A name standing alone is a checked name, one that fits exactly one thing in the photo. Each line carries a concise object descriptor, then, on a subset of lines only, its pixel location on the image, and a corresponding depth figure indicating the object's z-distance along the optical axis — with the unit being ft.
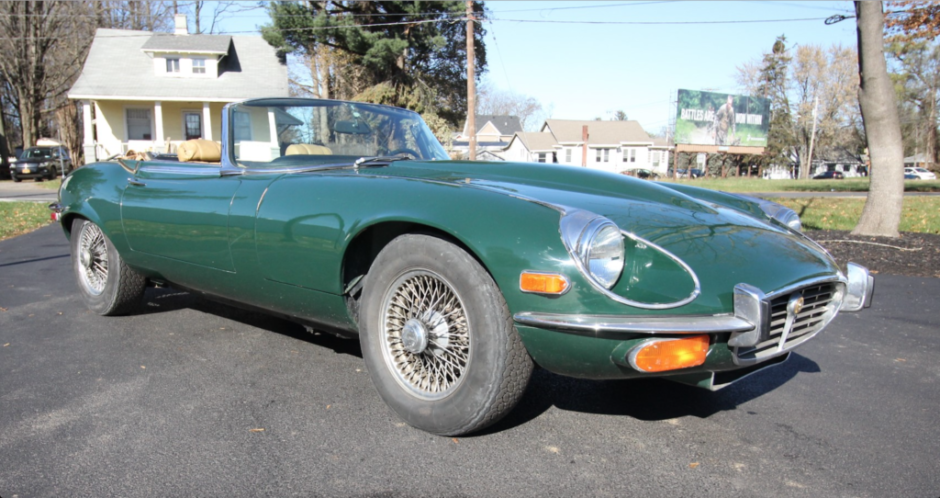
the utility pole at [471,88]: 67.31
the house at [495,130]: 241.14
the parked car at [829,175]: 198.18
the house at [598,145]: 195.52
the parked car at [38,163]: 93.76
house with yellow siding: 95.45
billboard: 132.87
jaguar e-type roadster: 7.49
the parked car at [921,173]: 169.78
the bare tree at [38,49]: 121.90
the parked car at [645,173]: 156.27
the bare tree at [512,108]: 283.59
